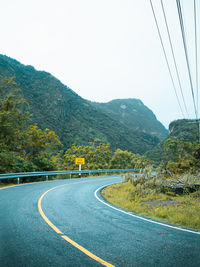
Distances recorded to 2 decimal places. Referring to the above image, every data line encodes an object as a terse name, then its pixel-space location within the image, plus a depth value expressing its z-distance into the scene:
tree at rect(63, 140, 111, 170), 41.03
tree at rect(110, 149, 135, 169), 46.67
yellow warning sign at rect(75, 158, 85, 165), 27.97
